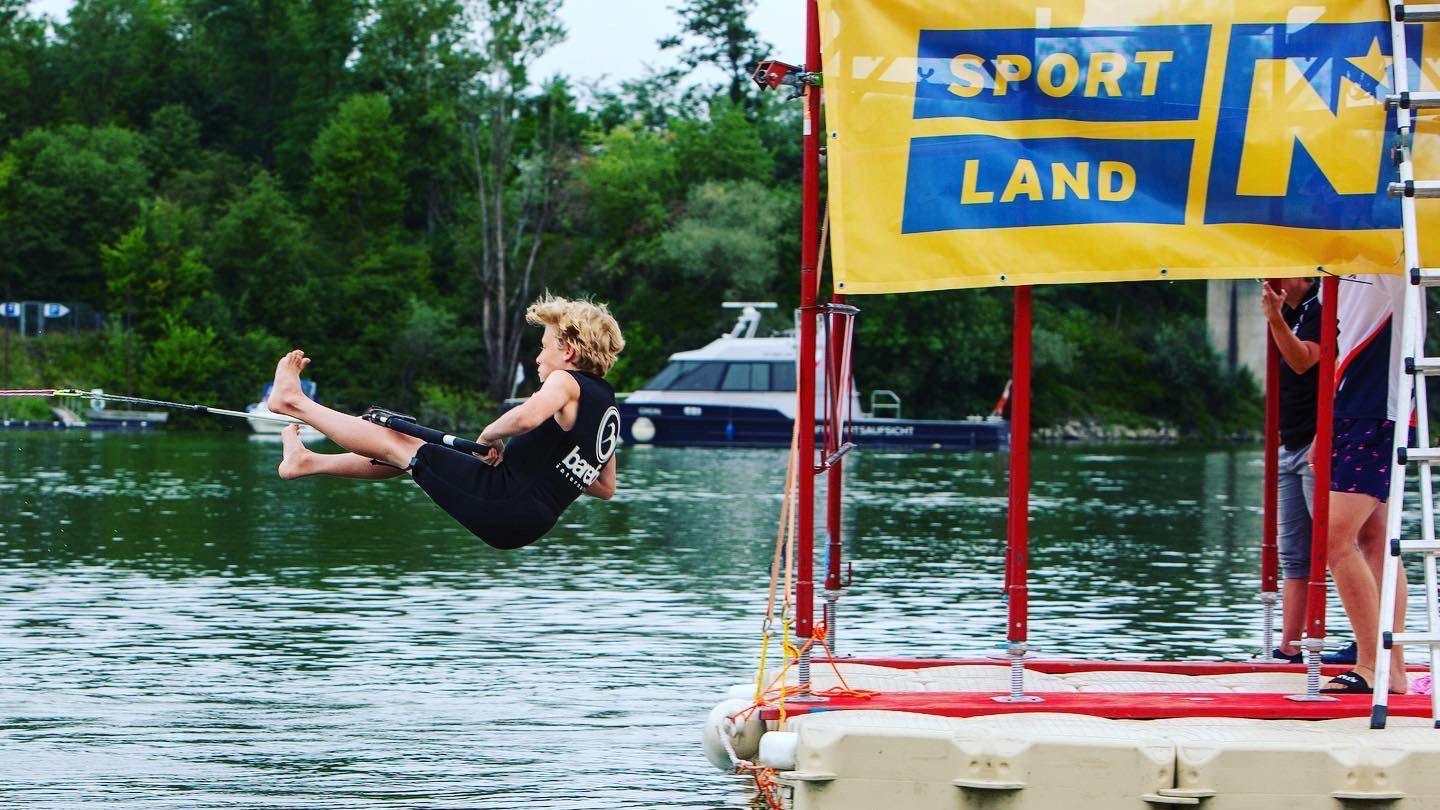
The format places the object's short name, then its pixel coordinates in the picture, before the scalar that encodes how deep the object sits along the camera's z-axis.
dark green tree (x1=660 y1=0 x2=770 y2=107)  90.75
